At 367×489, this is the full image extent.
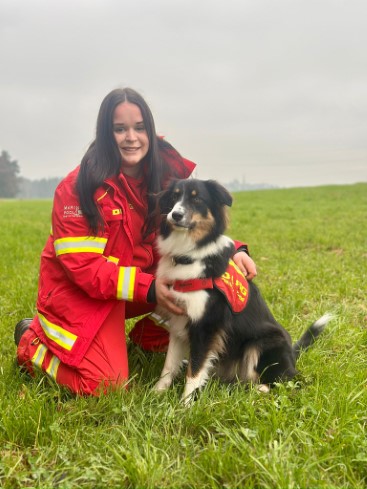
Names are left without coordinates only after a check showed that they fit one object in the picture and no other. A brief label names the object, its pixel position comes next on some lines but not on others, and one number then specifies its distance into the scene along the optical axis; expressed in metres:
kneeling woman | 3.05
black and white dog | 3.07
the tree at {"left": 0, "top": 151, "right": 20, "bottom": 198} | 80.12
